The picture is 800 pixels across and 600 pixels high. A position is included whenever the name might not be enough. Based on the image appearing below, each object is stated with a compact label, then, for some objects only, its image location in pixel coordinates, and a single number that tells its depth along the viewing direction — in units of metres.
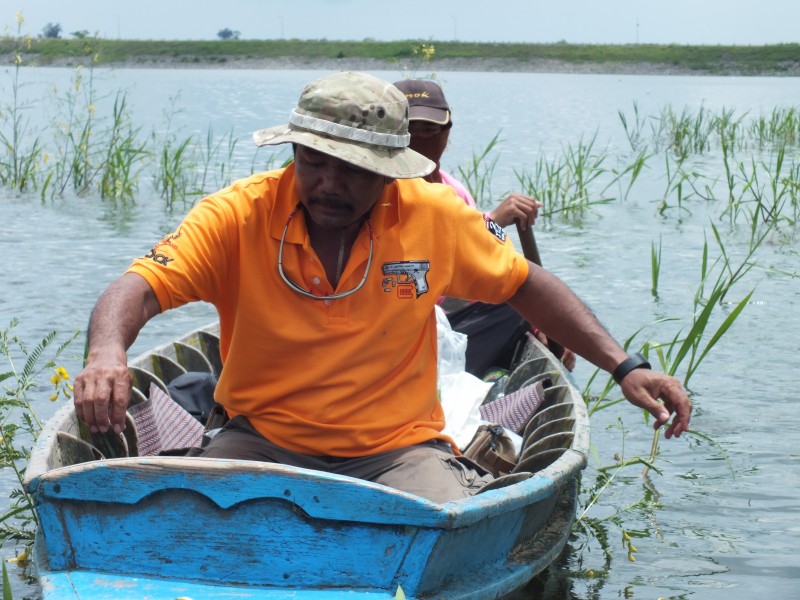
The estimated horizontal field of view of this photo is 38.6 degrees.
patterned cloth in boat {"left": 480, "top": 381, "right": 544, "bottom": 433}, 4.00
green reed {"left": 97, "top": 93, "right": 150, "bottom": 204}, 9.62
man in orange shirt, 2.72
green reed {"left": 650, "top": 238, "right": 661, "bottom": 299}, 5.75
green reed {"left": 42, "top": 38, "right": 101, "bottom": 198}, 9.54
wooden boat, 2.37
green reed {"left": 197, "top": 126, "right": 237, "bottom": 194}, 11.37
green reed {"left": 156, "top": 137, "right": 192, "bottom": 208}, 9.86
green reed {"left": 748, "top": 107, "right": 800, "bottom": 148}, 12.41
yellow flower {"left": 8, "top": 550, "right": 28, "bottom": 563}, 3.49
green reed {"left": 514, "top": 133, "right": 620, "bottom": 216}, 9.59
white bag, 3.73
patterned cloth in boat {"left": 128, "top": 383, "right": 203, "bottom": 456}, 3.38
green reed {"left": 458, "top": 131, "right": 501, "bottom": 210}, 10.52
